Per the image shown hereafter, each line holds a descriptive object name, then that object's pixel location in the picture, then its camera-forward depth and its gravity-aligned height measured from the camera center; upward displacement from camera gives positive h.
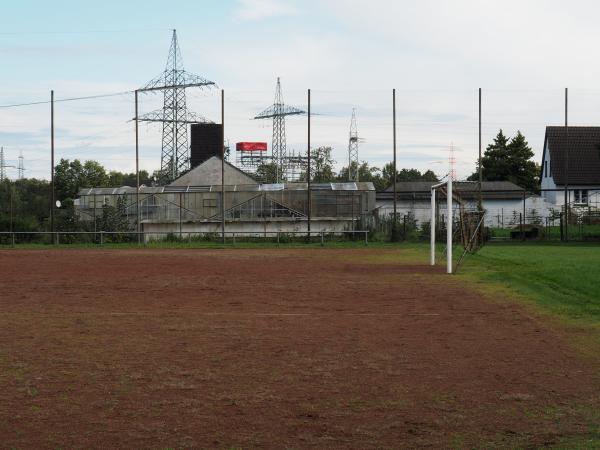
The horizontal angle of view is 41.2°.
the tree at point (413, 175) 112.31 +5.71
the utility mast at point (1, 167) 91.51 +5.57
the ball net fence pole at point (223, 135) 44.70 +4.70
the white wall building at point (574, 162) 63.66 +4.28
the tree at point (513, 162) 86.50 +5.73
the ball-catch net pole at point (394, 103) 46.72 +6.59
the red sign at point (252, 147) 91.25 +7.89
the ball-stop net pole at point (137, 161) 46.20 +3.19
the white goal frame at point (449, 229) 21.94 -0.39
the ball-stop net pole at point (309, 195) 44.09 +1.09
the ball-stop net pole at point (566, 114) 46.19 +5.87
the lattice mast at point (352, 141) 76.45 +7.16
